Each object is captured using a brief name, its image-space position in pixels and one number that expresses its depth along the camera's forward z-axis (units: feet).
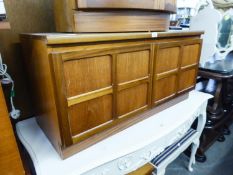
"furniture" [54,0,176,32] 1.89
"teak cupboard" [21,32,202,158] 1.63
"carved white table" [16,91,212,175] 1.98
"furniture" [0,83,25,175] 1.32
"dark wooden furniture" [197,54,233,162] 4.20
